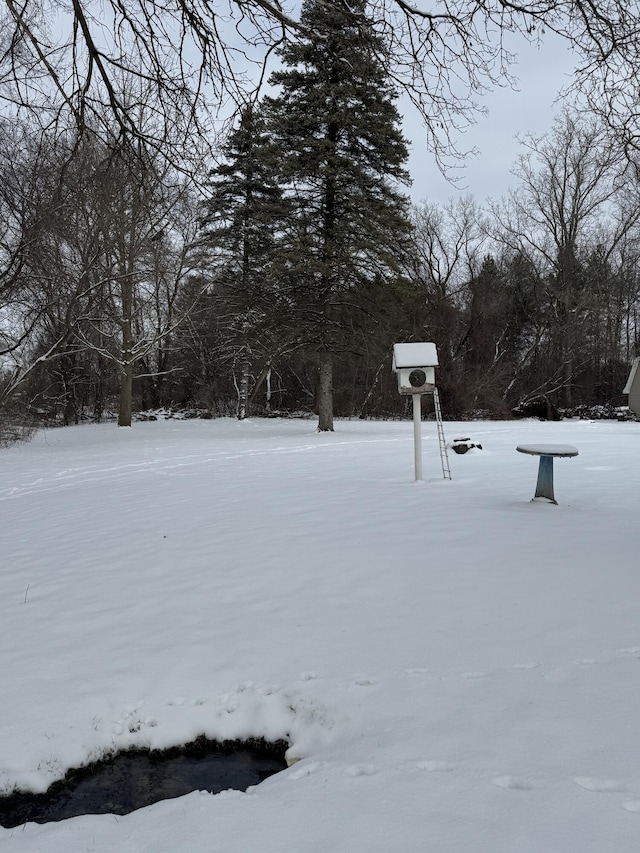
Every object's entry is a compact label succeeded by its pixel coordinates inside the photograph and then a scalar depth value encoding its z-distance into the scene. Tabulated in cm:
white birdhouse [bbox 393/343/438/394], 792
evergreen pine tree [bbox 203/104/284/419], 1780
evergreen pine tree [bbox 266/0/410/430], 1661
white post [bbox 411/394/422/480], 827
